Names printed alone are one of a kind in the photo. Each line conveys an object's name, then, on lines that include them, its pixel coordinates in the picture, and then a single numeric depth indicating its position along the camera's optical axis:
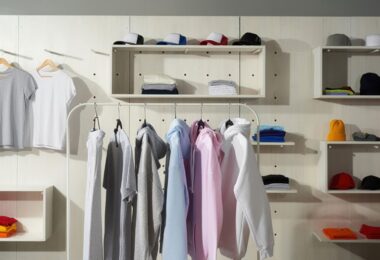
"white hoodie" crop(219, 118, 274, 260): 2.33
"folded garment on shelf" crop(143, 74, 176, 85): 3.39
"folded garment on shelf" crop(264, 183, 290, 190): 3.41
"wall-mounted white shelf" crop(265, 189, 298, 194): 3.38
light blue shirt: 2.33
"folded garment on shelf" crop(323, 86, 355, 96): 3.43
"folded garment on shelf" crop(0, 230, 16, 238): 3.26
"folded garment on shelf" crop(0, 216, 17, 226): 3.28
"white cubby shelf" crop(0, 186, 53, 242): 3.50
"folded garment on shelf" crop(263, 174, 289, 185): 3.42
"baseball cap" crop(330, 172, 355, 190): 3.44
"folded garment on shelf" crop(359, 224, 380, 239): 3.36
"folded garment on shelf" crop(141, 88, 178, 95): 3.39
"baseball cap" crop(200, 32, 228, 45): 3.40
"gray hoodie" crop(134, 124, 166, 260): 2.35
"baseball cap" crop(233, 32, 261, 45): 3.41
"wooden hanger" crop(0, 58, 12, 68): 3.48
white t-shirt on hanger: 3.46
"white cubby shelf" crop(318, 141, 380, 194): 3.58
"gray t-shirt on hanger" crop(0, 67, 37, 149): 3.45
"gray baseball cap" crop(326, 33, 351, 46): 3.43
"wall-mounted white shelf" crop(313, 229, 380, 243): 3.31
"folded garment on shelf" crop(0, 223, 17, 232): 3.26
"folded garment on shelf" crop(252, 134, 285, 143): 3.43
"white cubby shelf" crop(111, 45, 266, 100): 3.58
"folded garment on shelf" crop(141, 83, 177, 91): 3.38
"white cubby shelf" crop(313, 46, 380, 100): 3.59
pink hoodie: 2.37
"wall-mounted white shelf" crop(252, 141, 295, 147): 3.40
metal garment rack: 2.70
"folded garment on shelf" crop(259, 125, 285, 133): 3.44
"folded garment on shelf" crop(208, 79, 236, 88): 3.44
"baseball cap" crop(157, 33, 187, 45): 3.40
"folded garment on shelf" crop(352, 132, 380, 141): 3.44
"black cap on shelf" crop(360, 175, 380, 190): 3.43
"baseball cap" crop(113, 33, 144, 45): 3.37
